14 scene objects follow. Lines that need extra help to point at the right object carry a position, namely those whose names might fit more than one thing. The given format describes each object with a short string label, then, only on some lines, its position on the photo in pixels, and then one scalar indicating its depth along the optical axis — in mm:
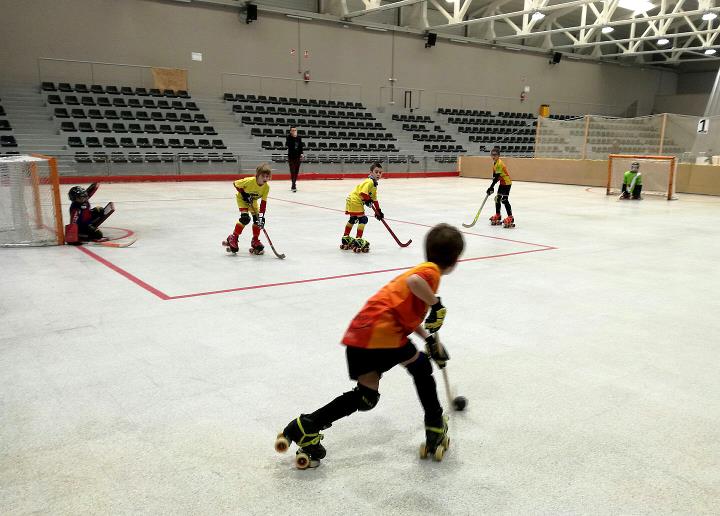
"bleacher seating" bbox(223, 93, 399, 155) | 24500
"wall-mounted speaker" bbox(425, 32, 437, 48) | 30484
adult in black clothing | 17094
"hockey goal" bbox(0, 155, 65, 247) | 8039
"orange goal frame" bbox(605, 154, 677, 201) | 16500
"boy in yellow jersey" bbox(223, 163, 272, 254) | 7492
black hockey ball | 3217
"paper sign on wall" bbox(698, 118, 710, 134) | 18547
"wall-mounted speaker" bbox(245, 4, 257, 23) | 24819
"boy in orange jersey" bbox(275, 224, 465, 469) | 2490
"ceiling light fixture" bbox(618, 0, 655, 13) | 25891
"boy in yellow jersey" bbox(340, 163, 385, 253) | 7602
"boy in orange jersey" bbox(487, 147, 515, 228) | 10312
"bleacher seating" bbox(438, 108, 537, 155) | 31234
